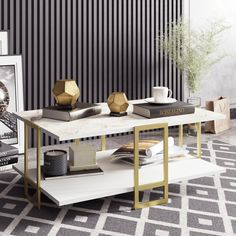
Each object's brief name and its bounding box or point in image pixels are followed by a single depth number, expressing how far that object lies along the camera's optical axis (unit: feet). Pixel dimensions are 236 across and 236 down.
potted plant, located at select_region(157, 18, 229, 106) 14.73
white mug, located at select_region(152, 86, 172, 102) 9.98
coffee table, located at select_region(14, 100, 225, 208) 8.90
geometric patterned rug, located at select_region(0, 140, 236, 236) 8.57
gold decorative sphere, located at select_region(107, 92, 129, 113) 9.78
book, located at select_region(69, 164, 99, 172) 9.83
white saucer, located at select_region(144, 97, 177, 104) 10.04
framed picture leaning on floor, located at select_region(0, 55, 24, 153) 11.99
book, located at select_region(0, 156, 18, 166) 9.96
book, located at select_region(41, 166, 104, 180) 9.55
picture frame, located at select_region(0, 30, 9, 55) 12.39
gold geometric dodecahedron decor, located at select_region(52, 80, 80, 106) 9.59
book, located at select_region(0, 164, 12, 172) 11.48
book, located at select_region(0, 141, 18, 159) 9.99
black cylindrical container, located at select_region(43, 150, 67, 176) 9.52
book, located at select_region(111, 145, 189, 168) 10.21
